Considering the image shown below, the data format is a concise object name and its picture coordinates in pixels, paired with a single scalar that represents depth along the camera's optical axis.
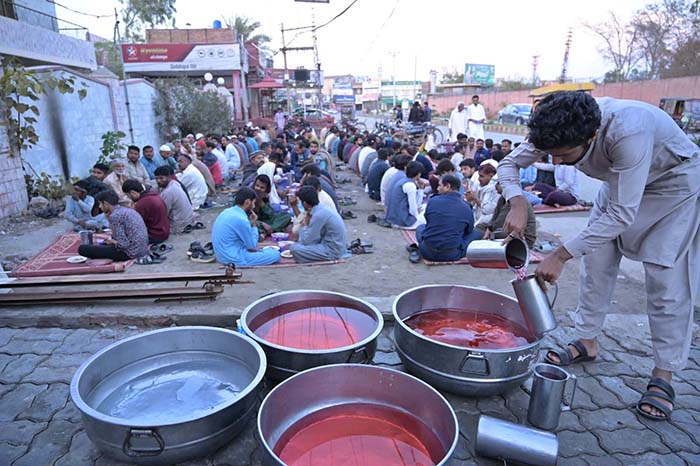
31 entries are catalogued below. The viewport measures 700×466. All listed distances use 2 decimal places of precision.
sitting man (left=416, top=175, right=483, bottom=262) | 5.08
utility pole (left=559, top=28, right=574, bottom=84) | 43.09
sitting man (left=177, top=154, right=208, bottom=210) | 8.26
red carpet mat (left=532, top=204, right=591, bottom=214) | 7.64
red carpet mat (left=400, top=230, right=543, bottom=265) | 5.18
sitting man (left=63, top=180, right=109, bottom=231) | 6.51
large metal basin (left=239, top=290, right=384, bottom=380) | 2.32
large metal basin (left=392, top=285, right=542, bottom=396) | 2.30
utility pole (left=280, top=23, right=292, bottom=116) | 29.53
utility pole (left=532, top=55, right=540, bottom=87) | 45.19
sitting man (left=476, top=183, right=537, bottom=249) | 4.84
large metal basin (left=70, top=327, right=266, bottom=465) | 1.87
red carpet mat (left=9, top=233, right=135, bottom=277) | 4.95
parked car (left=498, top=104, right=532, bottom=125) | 27.19
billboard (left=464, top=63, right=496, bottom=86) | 53.08
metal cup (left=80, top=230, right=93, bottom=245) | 5.52
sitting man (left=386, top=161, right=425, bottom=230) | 6.87
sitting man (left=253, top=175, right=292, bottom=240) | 6.66
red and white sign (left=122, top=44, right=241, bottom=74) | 22.30
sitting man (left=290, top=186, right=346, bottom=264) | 5.21
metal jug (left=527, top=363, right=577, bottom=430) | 2.22
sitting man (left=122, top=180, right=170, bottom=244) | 6.00
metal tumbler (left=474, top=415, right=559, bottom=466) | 2.00
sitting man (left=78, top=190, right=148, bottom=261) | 5.16
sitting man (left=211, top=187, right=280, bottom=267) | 5.16
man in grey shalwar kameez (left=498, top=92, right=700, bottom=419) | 2.01
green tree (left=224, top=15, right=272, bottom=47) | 33.25
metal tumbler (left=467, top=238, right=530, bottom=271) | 2.59
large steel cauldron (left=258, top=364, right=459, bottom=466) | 2.01
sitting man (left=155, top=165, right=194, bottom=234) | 6.78
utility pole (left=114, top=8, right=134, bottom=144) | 12.22
